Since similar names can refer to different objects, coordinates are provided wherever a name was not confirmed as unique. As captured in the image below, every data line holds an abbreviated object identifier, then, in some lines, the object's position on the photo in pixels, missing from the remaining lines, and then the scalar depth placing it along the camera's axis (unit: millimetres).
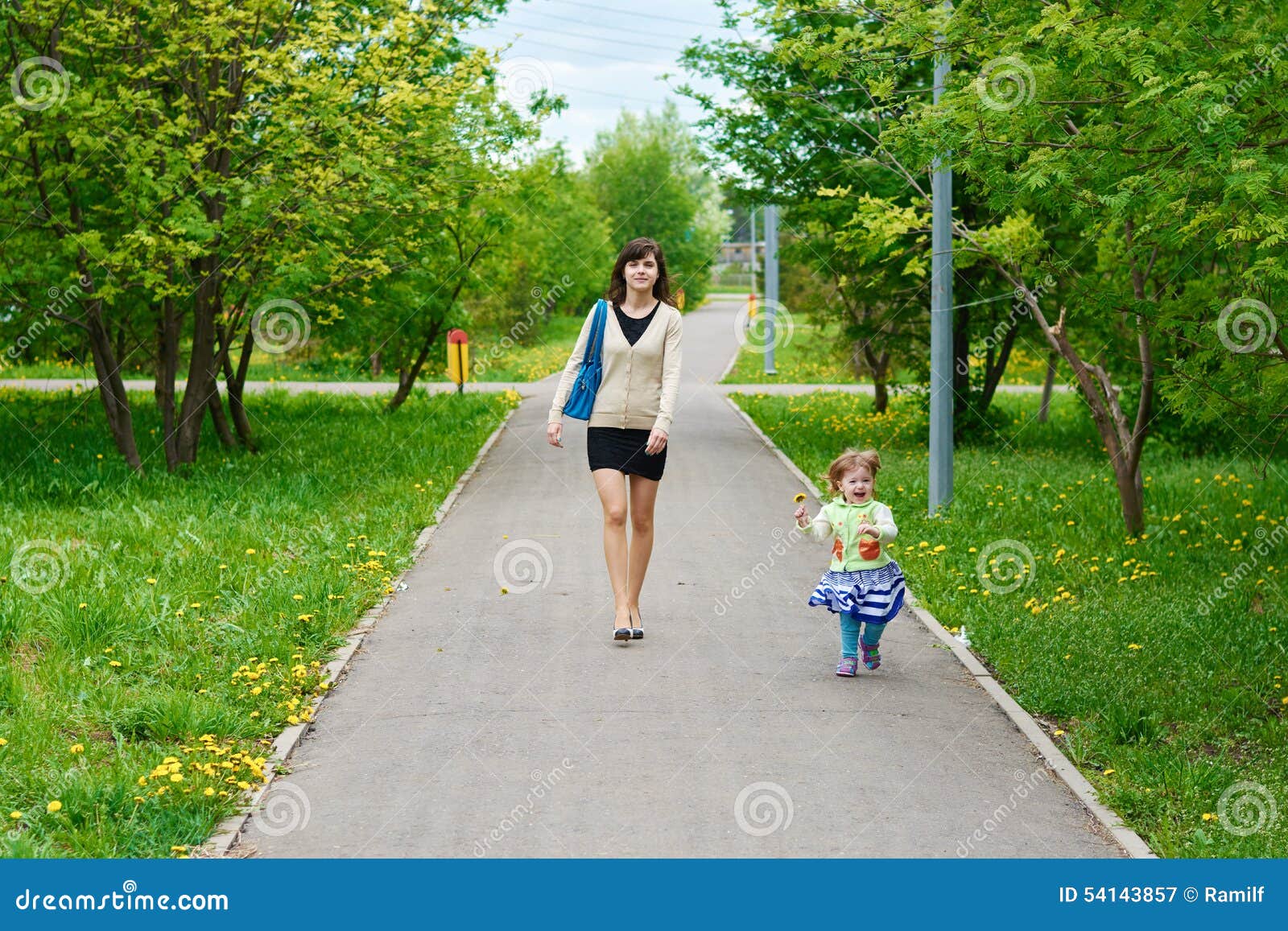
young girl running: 6695
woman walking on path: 7148
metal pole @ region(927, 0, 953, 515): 11500
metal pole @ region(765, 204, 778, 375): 31180
